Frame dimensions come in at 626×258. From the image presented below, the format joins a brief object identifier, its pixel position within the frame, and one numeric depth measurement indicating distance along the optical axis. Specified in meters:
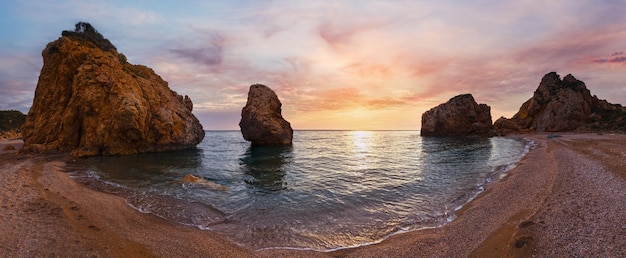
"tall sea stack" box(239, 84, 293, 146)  50.38
